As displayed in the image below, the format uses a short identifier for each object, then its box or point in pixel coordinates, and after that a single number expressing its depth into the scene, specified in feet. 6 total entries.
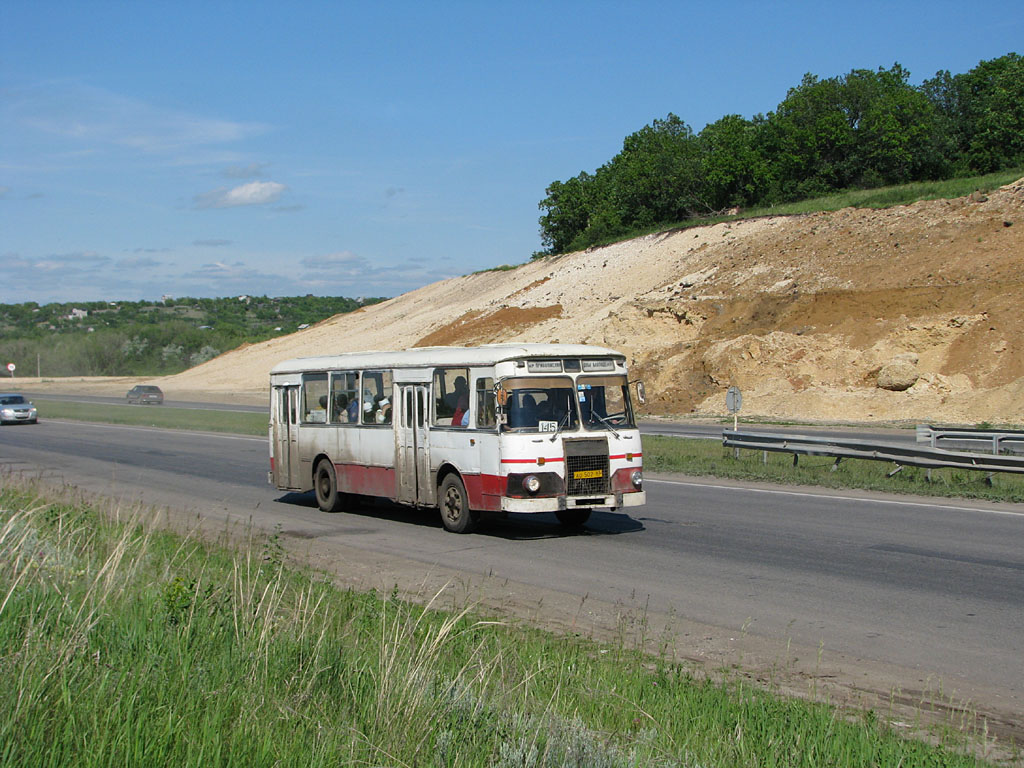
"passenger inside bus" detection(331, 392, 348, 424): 54.60
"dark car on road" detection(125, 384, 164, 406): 213.87
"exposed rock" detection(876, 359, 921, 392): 130.52
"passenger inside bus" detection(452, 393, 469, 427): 46.01
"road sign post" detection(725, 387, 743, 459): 80.02
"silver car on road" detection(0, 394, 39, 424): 149.79
